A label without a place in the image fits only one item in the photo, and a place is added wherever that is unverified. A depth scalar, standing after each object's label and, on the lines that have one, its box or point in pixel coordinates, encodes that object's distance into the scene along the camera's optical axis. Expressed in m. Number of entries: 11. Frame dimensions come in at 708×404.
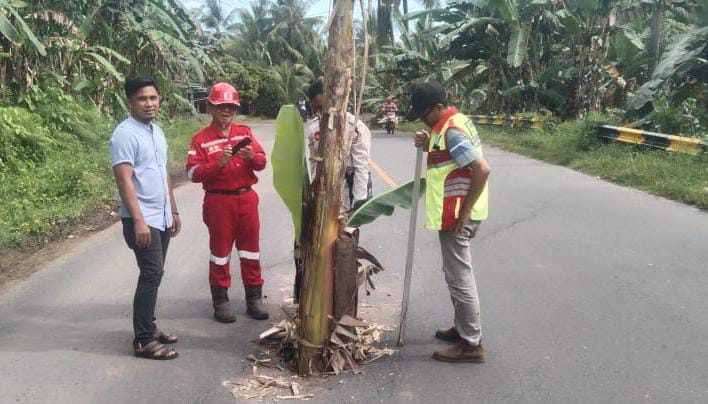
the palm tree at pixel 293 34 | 53.34
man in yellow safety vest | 3.83
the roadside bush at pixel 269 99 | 46.09
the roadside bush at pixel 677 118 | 13.20
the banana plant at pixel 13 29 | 9.18
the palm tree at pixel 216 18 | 61.81
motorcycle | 27.25
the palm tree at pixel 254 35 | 54.12
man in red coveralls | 4.66
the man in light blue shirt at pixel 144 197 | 3.97
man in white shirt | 4.75
